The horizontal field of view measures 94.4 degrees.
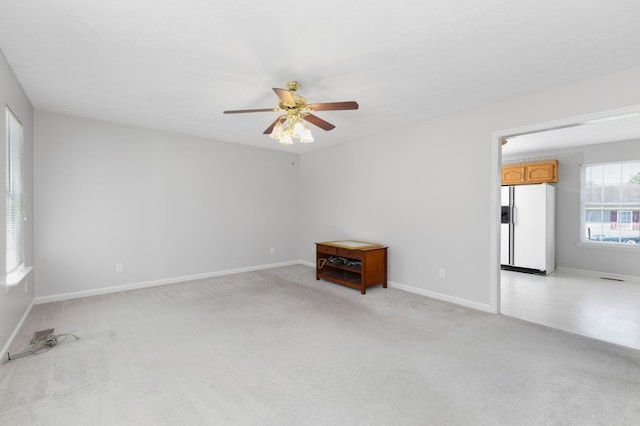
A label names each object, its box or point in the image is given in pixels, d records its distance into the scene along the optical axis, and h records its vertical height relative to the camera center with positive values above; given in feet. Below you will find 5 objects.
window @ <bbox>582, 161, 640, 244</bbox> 17.42 +0.53
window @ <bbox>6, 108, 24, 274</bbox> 9.42 +0.46
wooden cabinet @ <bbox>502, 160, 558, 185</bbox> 18.74 +2.46
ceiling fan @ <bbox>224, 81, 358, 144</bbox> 8.46 +3.03
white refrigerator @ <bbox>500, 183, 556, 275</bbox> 17.89 -1.10
